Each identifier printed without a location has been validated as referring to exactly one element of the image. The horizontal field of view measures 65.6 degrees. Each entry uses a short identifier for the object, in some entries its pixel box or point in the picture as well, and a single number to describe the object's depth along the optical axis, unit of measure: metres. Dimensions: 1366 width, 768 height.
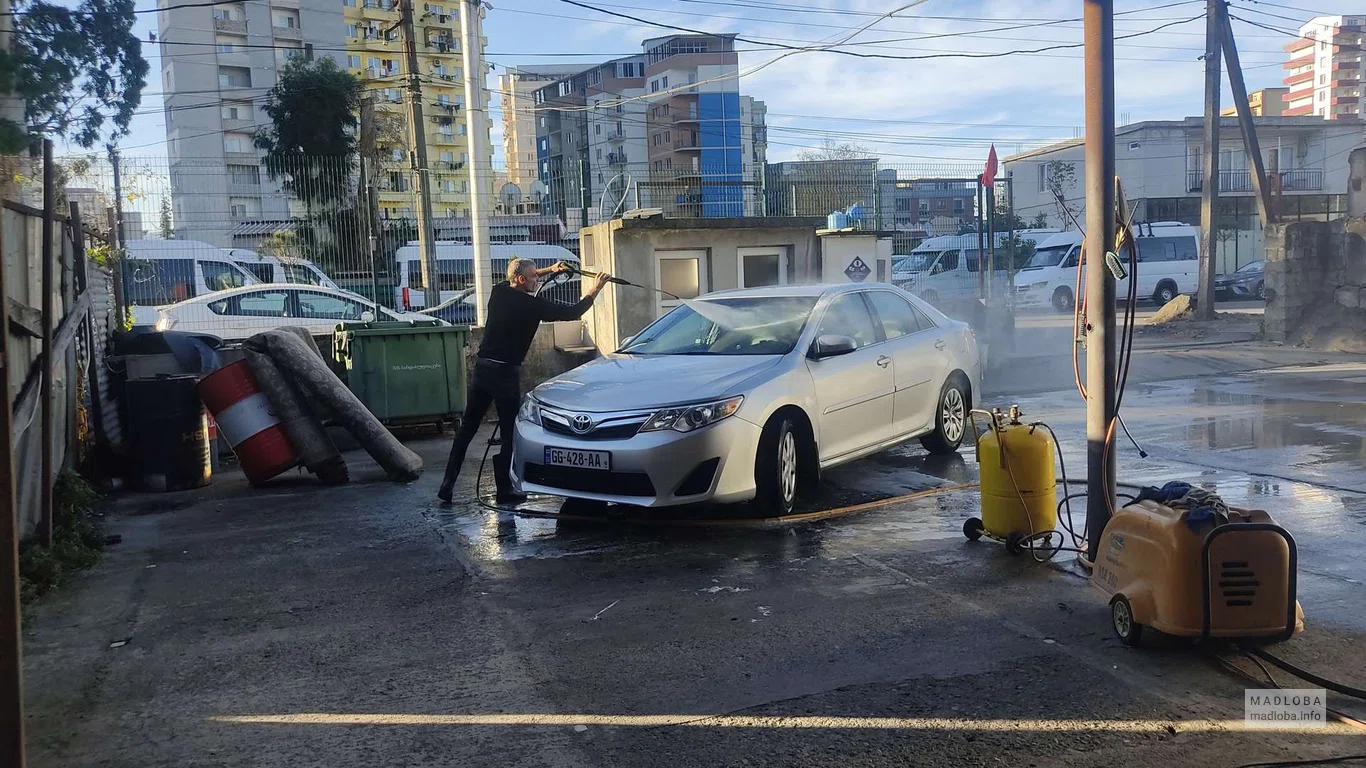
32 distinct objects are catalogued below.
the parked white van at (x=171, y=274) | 14.31
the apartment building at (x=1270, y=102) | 54.88
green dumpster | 11.41
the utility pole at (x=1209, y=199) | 21.38
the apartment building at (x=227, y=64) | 60.41
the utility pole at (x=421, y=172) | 19.80
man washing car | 7.80
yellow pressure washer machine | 4.11
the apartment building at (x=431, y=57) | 71.69
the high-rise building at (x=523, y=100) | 84.44
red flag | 16.92
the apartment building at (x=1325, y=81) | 149.25
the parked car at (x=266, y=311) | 14.77
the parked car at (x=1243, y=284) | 34.91
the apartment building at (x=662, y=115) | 73.81
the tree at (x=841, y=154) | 61.67
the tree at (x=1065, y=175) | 45.77
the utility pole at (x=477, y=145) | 13.73
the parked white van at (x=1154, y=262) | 30.58
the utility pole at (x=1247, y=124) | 19.23
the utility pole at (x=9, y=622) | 2.69
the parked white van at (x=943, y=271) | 19.75
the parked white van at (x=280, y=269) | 17.81
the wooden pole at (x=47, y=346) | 6.32
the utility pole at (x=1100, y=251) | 5.16
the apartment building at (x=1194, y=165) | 46.62
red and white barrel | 8.82
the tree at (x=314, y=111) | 38.22
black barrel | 8.95
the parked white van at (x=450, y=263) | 20.22
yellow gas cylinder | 5.75
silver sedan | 6.36
